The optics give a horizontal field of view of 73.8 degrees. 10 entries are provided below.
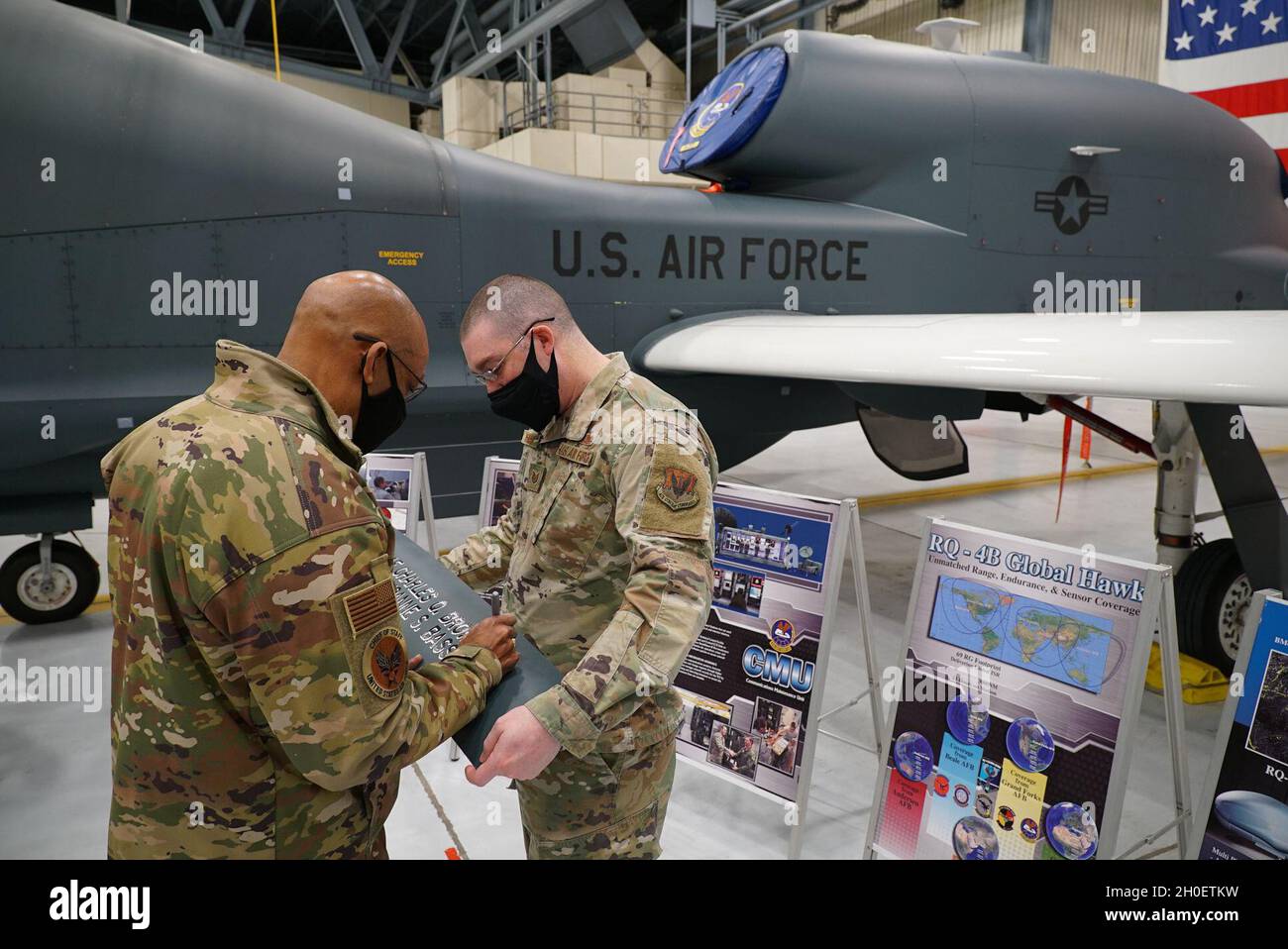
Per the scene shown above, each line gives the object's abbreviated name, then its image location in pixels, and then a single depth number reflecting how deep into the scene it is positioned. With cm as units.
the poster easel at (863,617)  314
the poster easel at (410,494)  441
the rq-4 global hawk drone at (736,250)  379
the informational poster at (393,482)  446
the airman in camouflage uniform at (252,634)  134
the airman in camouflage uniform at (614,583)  179
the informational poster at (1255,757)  220
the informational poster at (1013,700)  242
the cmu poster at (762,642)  322
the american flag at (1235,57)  826
